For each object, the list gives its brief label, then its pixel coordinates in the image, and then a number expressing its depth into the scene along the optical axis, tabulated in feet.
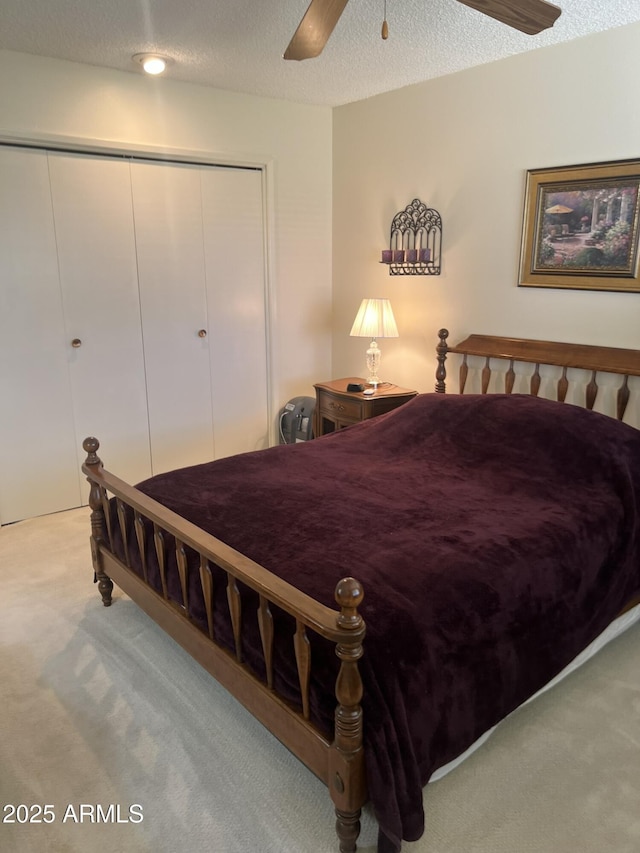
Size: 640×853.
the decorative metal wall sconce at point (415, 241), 11.84
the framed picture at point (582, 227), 9.00
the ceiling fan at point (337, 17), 6.29
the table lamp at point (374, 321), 11.90
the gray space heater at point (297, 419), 13.71
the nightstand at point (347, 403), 11.88
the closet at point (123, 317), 10.99
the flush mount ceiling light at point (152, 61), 10.18
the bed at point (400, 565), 4.98
